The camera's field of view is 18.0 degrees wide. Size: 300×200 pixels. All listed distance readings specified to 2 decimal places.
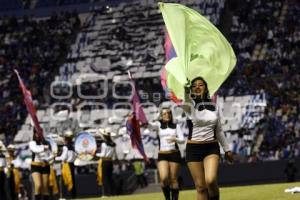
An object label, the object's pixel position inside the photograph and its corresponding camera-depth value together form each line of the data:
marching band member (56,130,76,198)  27.27
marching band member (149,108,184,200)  17.75
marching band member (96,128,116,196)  27.84
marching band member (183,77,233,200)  13.13
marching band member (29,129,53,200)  21.05
